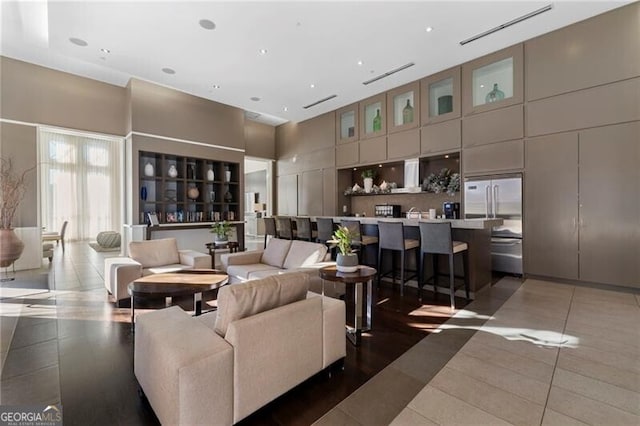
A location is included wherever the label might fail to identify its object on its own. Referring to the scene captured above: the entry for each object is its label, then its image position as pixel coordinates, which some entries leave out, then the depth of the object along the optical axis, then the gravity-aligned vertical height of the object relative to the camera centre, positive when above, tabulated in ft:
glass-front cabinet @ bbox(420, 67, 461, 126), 17.88 +7.57
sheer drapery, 31.01 +3.51
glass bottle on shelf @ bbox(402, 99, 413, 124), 20.24 +7.05
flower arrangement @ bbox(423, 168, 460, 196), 18.47 +1.96
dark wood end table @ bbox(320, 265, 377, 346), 8.74 -2.12
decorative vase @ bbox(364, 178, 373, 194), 23.20 +2.26
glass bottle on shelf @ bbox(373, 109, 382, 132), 22.08 +7.04
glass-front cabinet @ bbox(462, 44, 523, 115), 15.60 +7.60
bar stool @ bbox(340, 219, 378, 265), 15.31 -1.42
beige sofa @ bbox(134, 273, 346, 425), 4.63 -2.55
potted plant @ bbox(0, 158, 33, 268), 15.61 +0.61
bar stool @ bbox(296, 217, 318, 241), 18.76 -1.14
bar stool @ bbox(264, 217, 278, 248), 22.65 -1.11
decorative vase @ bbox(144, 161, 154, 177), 21.13 +3.28
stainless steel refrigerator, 15.84 +0.01
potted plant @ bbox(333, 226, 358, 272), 9.48 -1.45
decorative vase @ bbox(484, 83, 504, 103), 16.40 +6.75
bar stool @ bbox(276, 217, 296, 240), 20.56 -1.12
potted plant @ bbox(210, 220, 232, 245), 17.24 -1.20
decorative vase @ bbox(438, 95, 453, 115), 18.37 +7.01
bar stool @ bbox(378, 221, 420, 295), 13.33 -1.38
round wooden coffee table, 9.27 -2.45
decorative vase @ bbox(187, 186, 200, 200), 23.24 +1.70
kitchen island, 12.46 -1.63
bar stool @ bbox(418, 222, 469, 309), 11.80 -1.44
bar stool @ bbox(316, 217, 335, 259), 17.06 -0.95
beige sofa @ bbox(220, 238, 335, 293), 11.81 -2.20
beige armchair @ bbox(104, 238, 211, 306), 11.70 -2.23
